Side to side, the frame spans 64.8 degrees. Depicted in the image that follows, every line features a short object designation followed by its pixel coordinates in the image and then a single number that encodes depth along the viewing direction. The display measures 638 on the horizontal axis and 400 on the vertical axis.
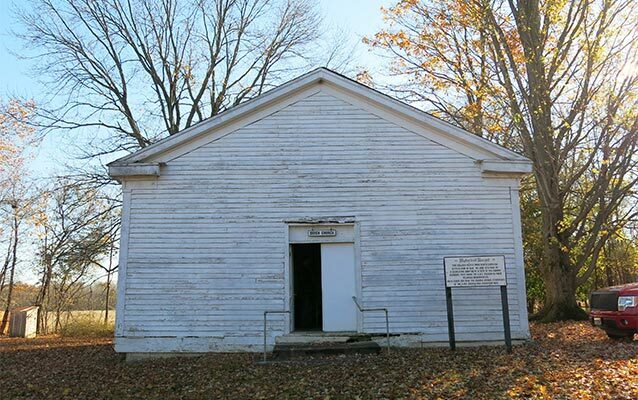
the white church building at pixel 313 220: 10.65
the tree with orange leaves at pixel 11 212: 24.31
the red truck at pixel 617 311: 10.48
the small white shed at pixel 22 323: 20.31
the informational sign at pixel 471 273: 9.98
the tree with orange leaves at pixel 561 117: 15.01
